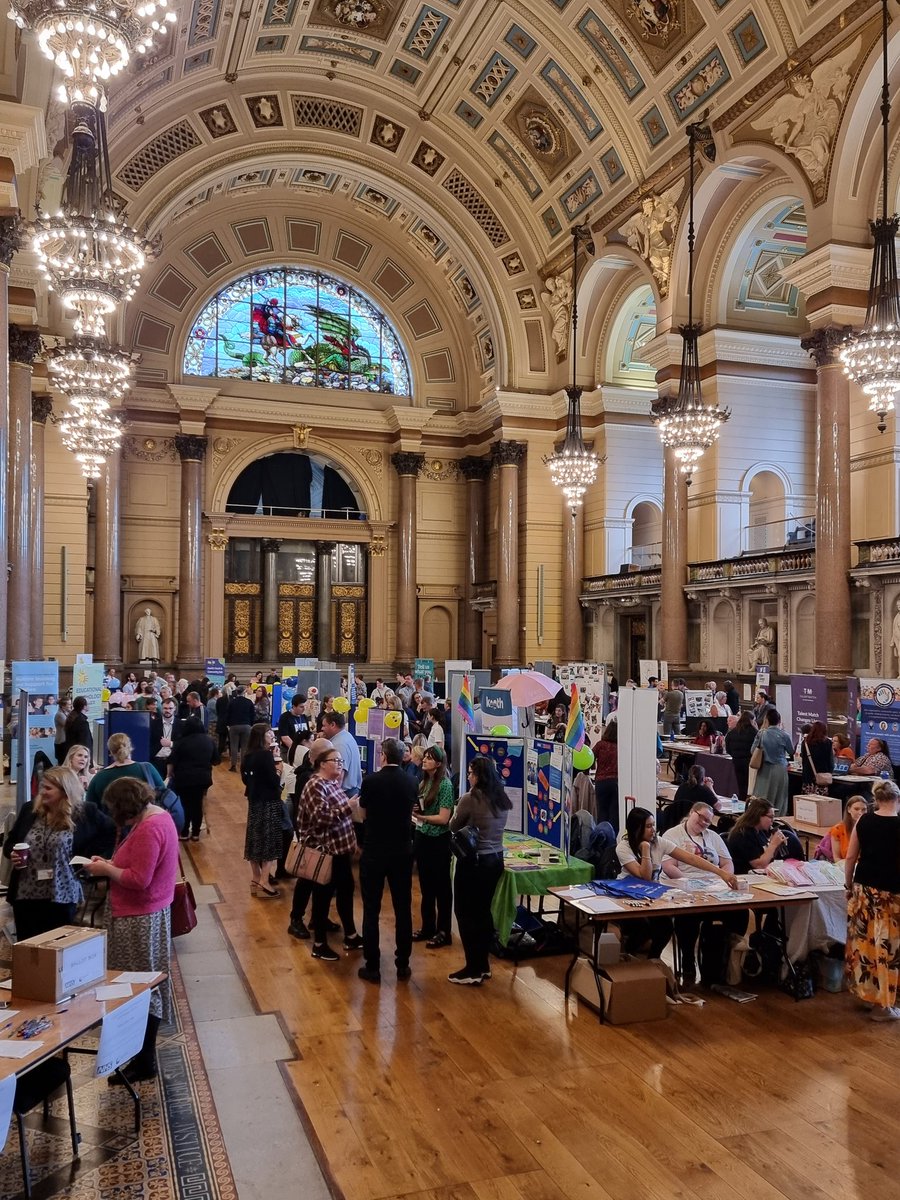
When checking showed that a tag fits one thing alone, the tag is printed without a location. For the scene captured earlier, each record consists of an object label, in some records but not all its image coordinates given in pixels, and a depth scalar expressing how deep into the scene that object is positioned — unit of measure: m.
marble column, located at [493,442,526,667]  23.16
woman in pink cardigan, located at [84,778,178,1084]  4.16
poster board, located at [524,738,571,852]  6.53
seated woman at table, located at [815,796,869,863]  6.08
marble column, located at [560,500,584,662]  22.64
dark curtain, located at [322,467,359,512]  25.98
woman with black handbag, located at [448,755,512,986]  5.60
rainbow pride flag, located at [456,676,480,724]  9.08
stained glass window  24.78
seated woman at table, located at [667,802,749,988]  5.65
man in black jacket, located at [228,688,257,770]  13.90
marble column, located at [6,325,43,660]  14.52
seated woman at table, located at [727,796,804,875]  6.17
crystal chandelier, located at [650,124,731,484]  13.15
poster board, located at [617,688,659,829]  7.74
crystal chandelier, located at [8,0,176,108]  6.01
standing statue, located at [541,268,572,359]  22.05
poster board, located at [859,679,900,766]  9.81
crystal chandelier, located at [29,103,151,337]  8.01
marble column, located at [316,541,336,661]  25.41
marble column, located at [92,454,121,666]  20.84
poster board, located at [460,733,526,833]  7.10
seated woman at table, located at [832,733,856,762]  9.65
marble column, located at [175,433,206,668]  23.11
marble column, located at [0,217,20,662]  10.31
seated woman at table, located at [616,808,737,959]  5.64
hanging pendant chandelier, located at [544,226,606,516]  16.81
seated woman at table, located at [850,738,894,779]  9.02
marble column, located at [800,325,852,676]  13.69
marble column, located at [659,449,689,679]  17.86
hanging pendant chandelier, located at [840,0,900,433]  10.06
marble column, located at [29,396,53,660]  16.56
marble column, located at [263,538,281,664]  24.81
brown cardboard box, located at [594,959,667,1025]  5.04
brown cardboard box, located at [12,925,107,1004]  3.63
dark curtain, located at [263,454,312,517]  25.45
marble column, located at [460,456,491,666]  25.75
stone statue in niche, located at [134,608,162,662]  22.75
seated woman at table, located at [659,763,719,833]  7.00
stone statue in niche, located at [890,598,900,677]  13.06
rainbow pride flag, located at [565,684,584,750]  7.75
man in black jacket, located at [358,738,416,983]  5.61
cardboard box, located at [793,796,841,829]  7.95
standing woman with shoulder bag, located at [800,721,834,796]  9.26
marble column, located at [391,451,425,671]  25.28
